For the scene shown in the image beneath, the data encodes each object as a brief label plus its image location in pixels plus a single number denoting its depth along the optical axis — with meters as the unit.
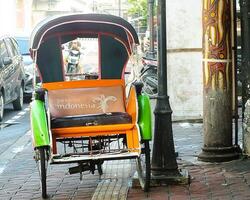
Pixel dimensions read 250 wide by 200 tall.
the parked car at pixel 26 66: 16.71
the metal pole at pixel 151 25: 18.72
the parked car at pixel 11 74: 13.62
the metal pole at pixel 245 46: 7.16
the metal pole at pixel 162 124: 6.39
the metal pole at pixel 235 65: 7.21
